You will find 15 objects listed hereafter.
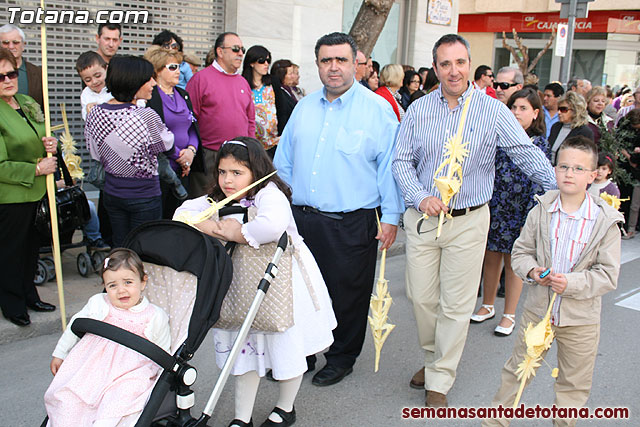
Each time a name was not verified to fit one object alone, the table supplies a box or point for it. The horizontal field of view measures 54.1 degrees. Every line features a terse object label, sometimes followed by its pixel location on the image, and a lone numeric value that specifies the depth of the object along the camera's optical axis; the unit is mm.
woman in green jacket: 4539
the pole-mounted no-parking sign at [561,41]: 11125
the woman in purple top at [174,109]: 5730
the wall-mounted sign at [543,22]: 22438
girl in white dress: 3205
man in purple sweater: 6465
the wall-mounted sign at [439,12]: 13500
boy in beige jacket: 3215
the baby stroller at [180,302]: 2727
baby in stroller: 2688
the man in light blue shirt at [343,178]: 4059
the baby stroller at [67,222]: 5461
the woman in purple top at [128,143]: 4730
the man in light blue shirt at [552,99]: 8727
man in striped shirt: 3859
